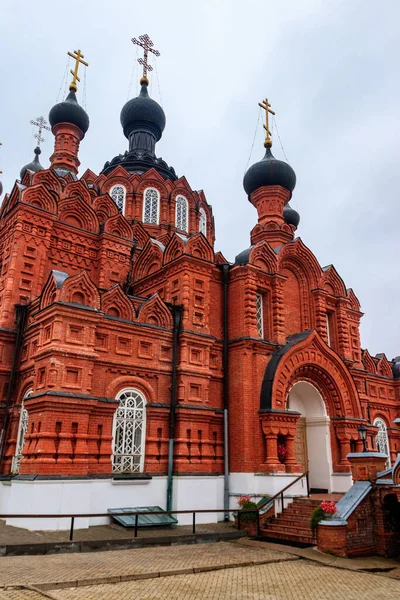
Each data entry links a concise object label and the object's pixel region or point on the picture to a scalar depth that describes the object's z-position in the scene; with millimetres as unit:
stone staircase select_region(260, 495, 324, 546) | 9188
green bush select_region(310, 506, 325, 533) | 8711
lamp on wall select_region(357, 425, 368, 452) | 10793
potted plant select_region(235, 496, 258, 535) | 9812
